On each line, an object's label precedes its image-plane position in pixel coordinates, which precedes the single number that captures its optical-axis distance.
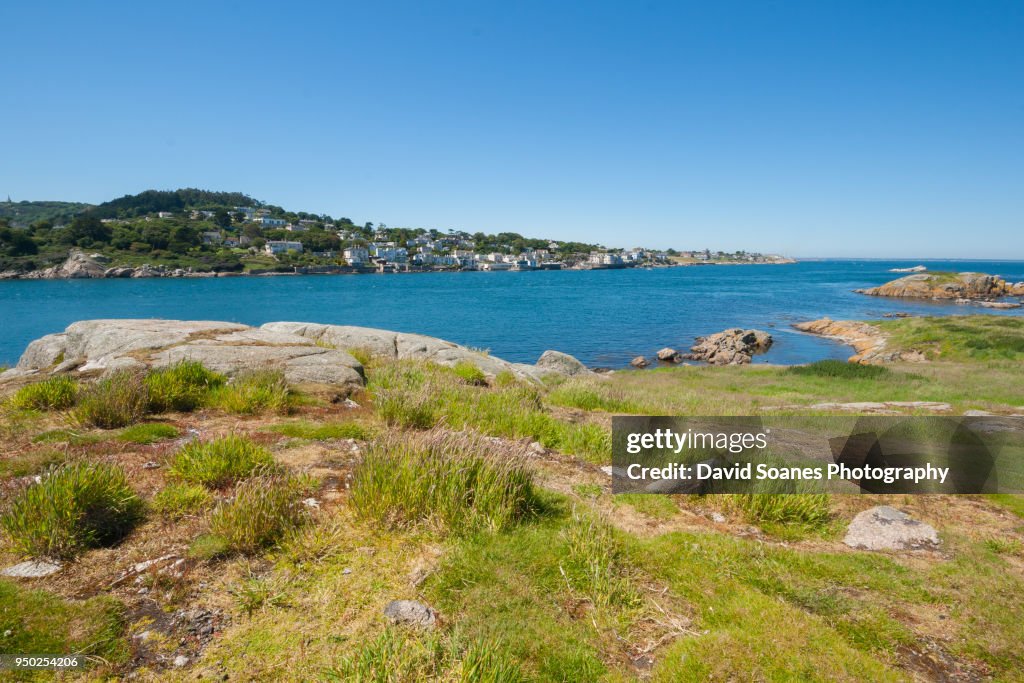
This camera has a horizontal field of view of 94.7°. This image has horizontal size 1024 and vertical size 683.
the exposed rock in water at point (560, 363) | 26.31
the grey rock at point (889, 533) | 5.84
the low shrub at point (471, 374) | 14.29
